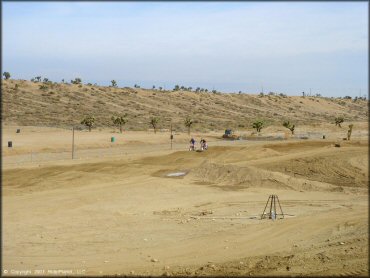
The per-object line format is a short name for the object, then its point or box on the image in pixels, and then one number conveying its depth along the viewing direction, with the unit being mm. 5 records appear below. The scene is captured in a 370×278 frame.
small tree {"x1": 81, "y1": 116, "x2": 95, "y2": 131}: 68588
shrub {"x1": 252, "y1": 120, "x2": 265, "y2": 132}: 73562
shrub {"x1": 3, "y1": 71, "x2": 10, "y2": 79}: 108812
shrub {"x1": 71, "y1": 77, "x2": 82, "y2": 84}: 115650
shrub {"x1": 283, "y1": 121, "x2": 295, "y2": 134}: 70875
